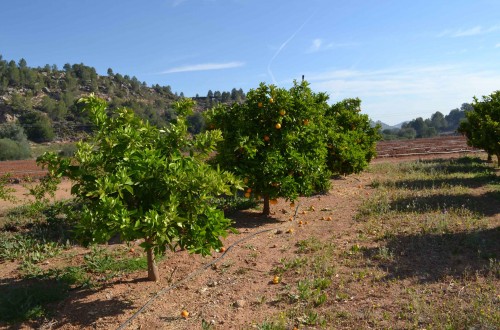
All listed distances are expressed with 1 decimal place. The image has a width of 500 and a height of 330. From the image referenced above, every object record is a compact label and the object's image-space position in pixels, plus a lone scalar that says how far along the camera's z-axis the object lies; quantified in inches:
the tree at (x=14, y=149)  1363.2
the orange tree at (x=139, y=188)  166.1
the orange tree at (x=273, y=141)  322.7
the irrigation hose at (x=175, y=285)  177.6
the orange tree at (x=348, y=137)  518.9
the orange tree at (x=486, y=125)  521.3
